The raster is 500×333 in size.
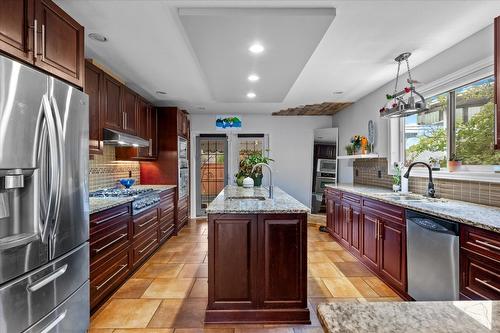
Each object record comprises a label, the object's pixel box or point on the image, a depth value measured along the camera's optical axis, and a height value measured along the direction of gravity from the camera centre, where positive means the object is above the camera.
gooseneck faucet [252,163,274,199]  2.83 -0.27
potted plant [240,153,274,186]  4.03 -0.09
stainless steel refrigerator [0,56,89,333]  1.29 -0.21
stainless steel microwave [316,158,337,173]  6.02 -0.02
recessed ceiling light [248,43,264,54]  2.41 +1.09
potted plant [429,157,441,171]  2.99 +0.02
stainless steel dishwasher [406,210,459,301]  1.88 -0.72
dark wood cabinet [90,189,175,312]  2.25 -0.84
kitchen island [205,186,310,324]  2.12 -0.81
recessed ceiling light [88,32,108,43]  2.36 +1.17
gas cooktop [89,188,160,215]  3.05 -0.36
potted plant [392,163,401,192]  3.35 -0.17
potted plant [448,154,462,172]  2.72 +0.01
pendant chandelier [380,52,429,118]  2.61 +0.60
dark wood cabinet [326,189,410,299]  2.50 -0.80
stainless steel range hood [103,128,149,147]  2.98 +0.32
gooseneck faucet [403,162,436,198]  2.82 -0.25
